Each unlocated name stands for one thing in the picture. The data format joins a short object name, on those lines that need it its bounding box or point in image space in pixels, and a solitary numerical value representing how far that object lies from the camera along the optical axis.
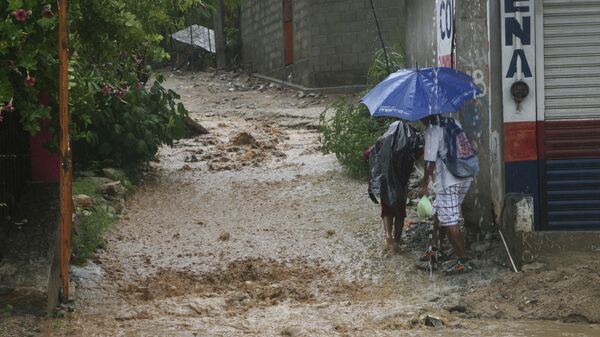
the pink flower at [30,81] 11.77
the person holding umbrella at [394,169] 15.77
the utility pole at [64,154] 12.20
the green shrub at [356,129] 21.44
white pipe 14.32
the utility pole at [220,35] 52.81
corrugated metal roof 54.12
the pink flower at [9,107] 11.21
